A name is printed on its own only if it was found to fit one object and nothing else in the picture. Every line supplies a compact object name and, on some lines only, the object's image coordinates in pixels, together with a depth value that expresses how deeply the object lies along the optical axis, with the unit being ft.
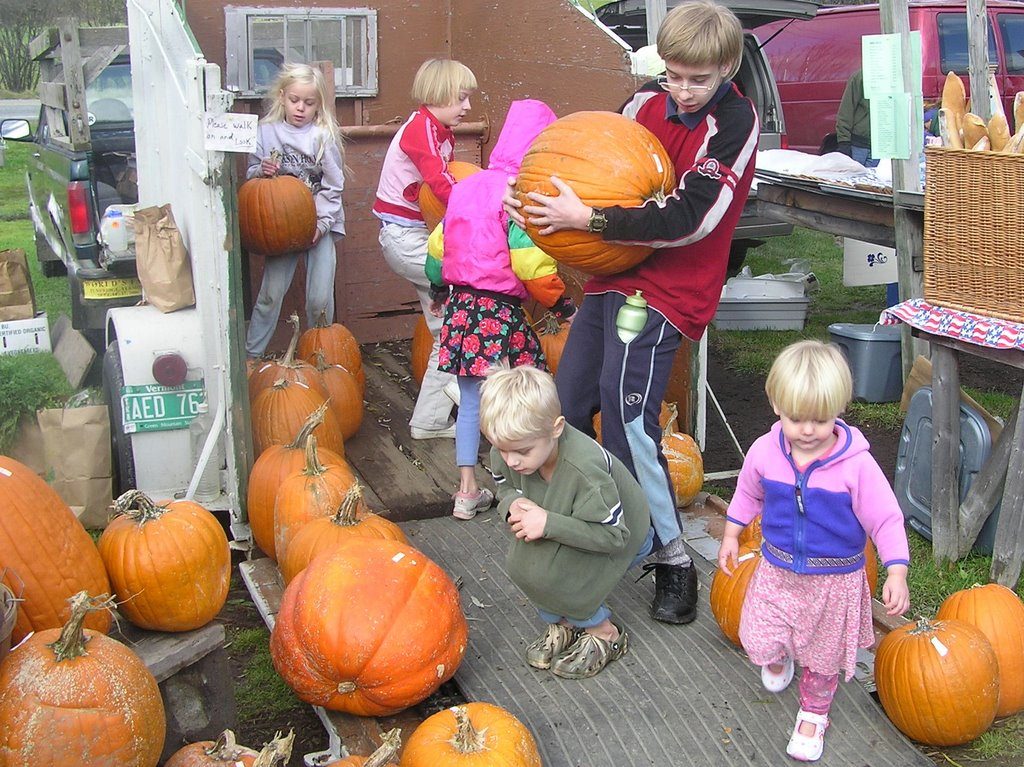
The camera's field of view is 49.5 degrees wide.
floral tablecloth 12.96
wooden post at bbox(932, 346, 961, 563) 14.76
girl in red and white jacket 17.52
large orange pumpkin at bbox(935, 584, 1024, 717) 11.65
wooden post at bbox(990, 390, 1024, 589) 13.51
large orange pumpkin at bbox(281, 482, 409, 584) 12.14
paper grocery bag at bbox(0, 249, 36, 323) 18.35
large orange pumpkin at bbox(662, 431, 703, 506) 15.39
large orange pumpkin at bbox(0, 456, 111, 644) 9.75
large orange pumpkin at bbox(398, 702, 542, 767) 9.16
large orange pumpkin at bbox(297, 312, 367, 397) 18.89
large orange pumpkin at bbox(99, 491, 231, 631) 10.87
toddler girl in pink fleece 9.45
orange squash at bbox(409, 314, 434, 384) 19.54
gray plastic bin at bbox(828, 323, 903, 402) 22.13
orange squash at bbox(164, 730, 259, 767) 8.73
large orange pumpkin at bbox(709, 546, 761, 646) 11.87
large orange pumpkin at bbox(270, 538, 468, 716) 10.43
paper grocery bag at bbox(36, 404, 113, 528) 15.30
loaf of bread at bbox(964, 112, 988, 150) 13.53
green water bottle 11.76
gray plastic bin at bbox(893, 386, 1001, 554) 15.03
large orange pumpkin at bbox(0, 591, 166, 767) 8.11
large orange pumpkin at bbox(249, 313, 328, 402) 16.49
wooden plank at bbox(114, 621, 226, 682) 10.34
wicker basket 13.04
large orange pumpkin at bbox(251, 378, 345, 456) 15.84
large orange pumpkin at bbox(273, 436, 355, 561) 13.07
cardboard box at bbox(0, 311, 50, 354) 18.02
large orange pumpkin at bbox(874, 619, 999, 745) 10.84
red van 35.19
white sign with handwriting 13.01
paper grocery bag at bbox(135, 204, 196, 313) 14.80
